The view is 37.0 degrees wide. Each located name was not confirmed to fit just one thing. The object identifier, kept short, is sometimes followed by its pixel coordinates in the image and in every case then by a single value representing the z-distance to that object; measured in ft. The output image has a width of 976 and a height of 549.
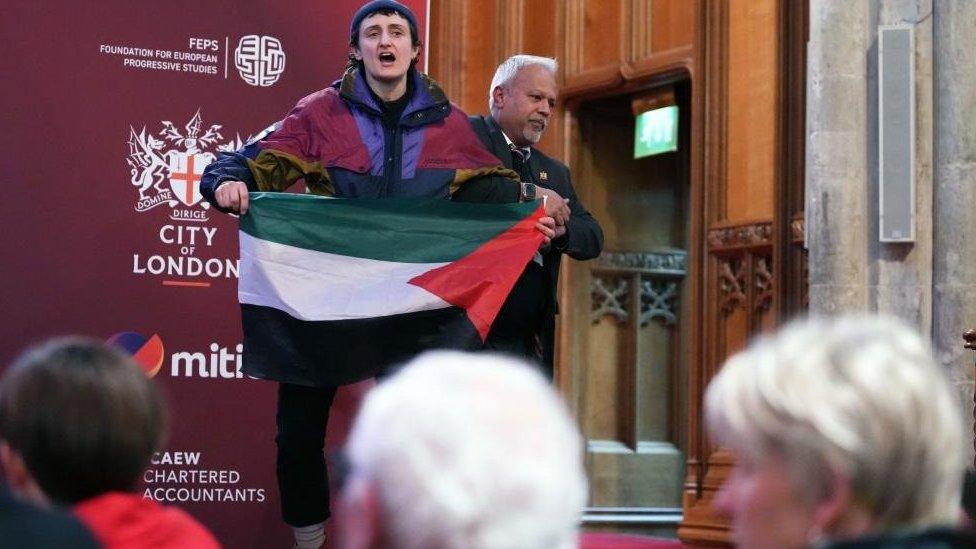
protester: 12.90
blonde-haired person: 3.98
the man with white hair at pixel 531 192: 13.61
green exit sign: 23.45
